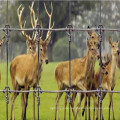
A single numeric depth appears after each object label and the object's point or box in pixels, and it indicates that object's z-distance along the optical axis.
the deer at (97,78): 18.89
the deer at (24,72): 18.06
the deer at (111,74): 18.82
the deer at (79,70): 17.77
